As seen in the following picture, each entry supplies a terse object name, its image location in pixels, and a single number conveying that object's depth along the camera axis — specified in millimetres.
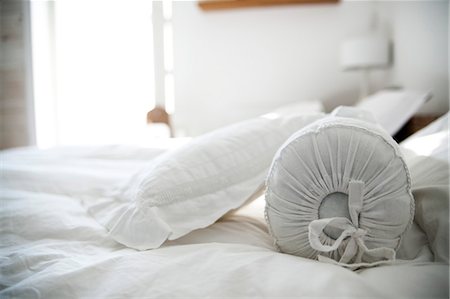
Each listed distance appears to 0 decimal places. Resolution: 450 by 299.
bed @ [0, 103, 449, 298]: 451
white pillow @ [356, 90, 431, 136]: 1554
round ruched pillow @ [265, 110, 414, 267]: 505
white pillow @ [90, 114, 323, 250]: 627
